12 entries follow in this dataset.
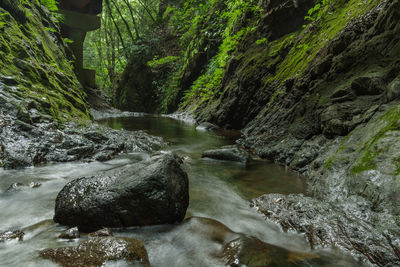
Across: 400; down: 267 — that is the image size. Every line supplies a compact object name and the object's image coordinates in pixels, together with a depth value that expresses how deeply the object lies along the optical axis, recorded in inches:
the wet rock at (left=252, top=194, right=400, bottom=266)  80.2
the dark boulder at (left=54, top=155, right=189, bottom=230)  97.4
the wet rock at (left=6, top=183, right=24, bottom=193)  123.8
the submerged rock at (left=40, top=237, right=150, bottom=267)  72.2
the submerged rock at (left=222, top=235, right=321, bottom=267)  77.4
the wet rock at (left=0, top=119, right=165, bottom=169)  157.9
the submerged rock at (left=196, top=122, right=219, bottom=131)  409.5
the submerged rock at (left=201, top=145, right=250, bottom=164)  208.5
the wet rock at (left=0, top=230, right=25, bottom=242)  86.0
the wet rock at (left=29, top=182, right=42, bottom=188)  132.0
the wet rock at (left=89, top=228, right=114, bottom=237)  88.7
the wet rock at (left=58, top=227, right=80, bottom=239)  89.0
